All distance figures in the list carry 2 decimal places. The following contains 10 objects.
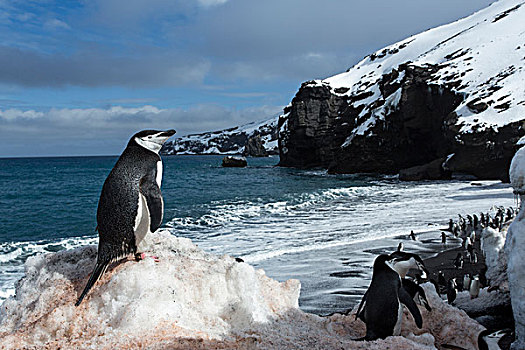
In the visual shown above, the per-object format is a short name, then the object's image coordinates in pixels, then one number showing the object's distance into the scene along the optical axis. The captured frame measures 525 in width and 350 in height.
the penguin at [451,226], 14.44
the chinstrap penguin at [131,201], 3.41
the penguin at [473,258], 10.48
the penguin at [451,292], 6.14
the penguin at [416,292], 4.34
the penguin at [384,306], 3.79
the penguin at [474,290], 5.32
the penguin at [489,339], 3.53
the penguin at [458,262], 9.98
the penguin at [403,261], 4.87
